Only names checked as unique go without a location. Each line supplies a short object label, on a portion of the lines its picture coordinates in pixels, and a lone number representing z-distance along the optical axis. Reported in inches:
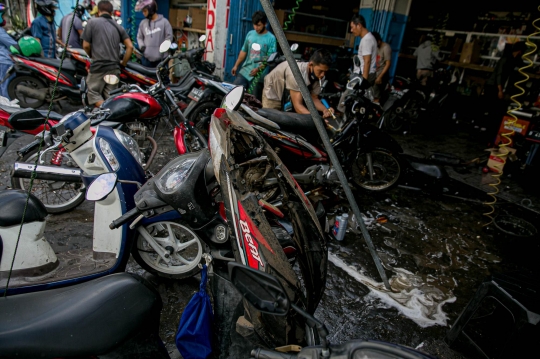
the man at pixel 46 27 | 242.2
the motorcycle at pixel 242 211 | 59.5
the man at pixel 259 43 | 242.5
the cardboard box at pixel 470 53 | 355.6
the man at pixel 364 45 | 238.8
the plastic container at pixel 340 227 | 136.3
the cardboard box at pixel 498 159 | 211.2
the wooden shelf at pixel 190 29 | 366.4
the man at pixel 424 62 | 336.8
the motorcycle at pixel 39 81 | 222.4
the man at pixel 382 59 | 279.7
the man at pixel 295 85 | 157.8
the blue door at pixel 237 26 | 274.5
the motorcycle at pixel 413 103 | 281.8
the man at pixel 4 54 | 216.3
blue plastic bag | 71.7
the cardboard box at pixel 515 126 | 209.5
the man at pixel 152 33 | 258.6
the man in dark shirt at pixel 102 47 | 201.6
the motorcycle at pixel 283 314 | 41.3
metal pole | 65.7
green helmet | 221.0
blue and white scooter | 78.6
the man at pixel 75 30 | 277.9
